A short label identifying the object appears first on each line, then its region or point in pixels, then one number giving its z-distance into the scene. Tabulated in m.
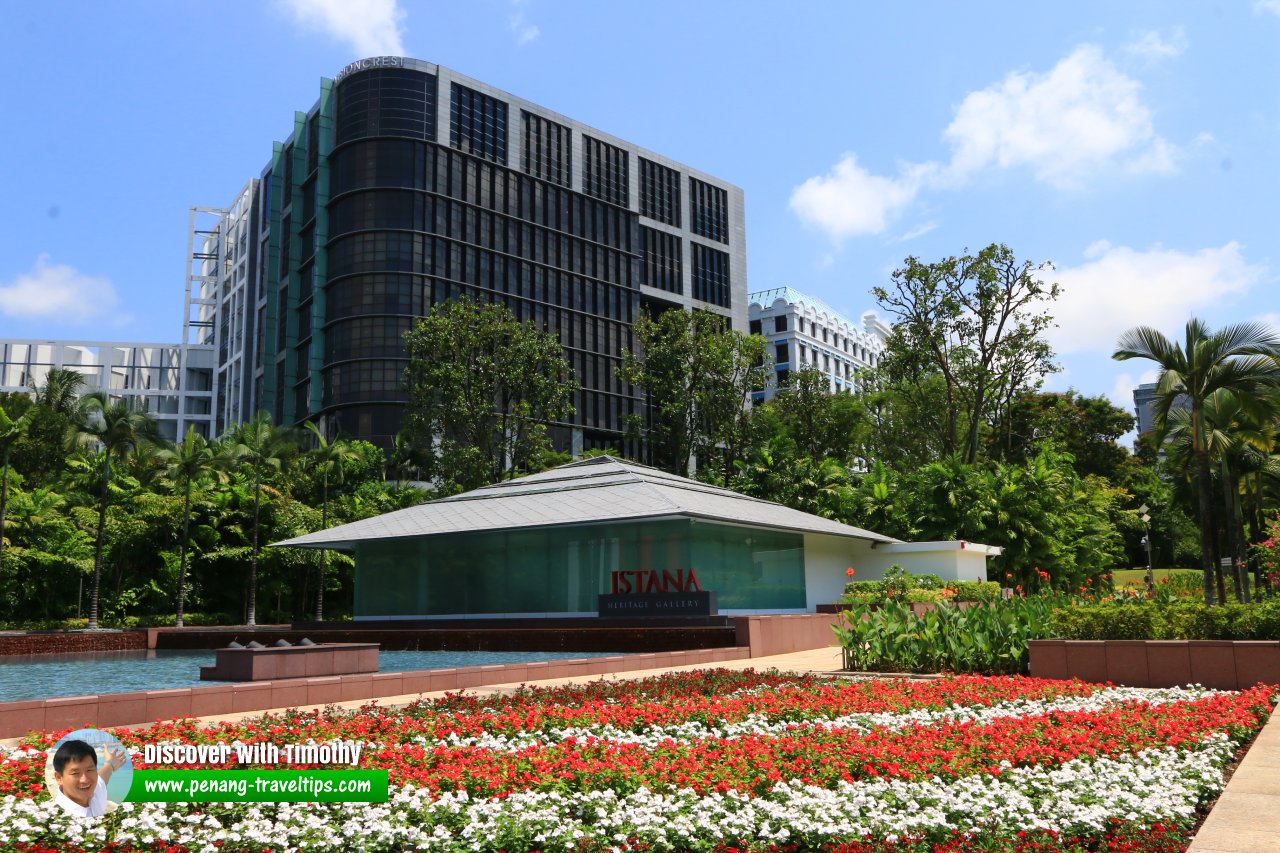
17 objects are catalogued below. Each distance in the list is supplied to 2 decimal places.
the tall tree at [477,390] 43.44
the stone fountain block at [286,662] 15.74
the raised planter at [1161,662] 12.76
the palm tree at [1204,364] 24.22
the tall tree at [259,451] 43.09
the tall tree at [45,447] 54.06
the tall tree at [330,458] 49.06
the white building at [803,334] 108.12
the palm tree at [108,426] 39.94
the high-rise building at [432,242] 70.69
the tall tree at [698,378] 49.62
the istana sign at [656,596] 25.89
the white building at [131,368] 108.50
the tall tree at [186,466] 41.06
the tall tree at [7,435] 37.22
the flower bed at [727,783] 5.66
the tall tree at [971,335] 44.72
